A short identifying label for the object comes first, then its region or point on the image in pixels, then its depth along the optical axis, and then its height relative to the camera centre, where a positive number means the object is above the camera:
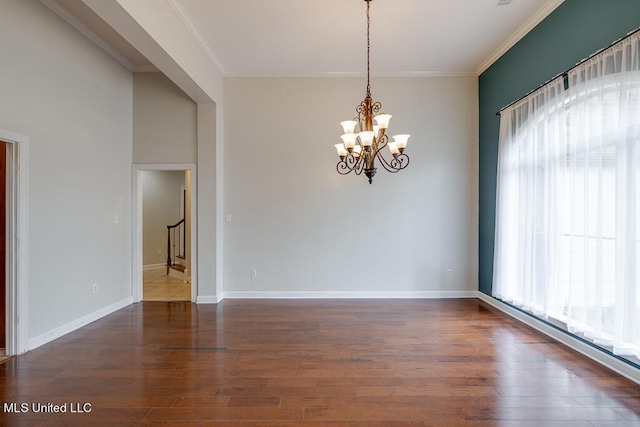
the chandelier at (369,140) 3.04 +0.69
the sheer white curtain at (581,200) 2.56 +0.13
